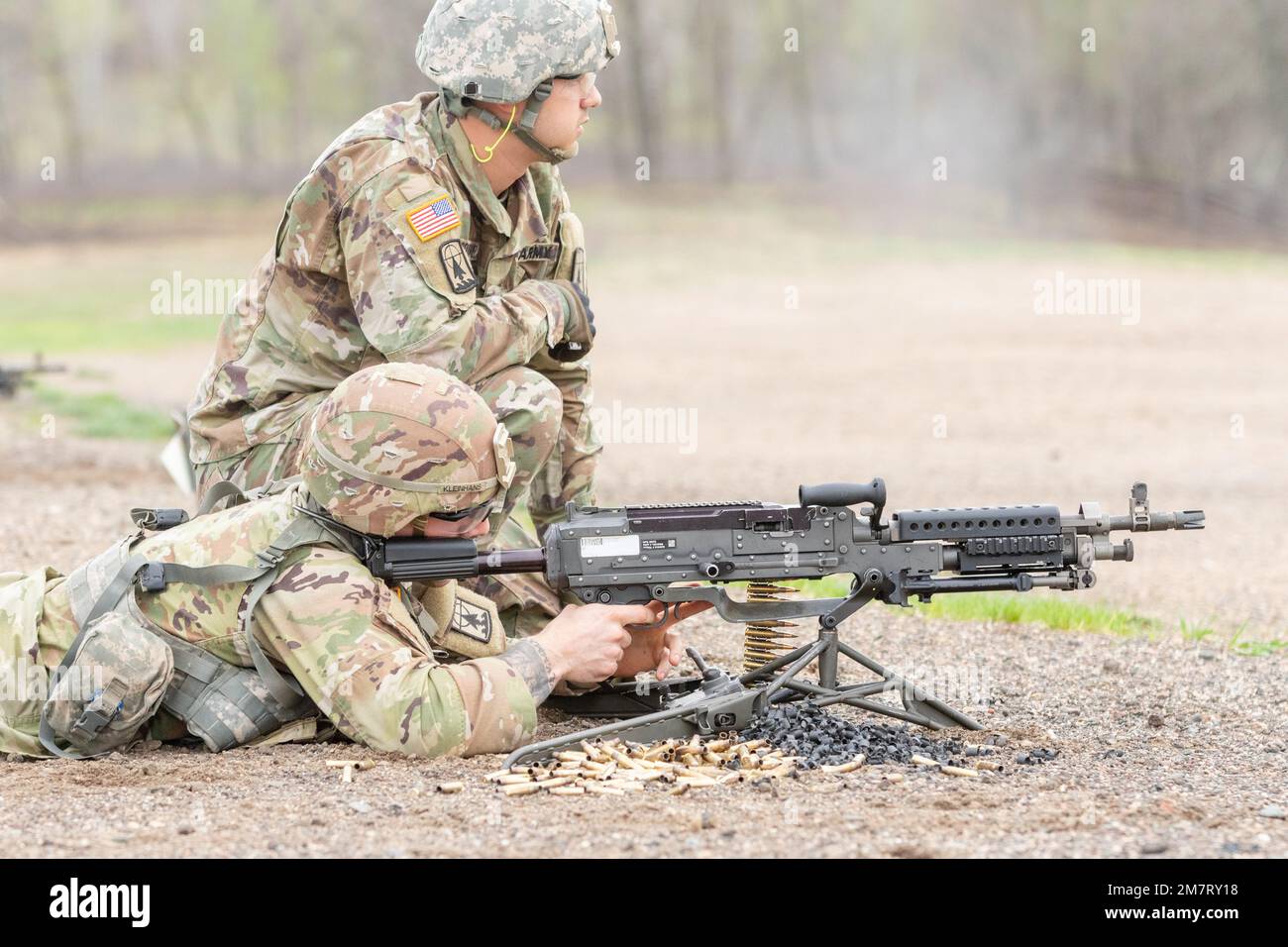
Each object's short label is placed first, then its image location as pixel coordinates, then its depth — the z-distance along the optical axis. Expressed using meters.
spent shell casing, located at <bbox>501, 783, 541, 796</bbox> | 4.66
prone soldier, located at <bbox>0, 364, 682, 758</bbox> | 4.75
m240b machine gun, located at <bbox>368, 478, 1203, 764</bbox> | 5.09
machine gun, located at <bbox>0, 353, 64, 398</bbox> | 14.91
